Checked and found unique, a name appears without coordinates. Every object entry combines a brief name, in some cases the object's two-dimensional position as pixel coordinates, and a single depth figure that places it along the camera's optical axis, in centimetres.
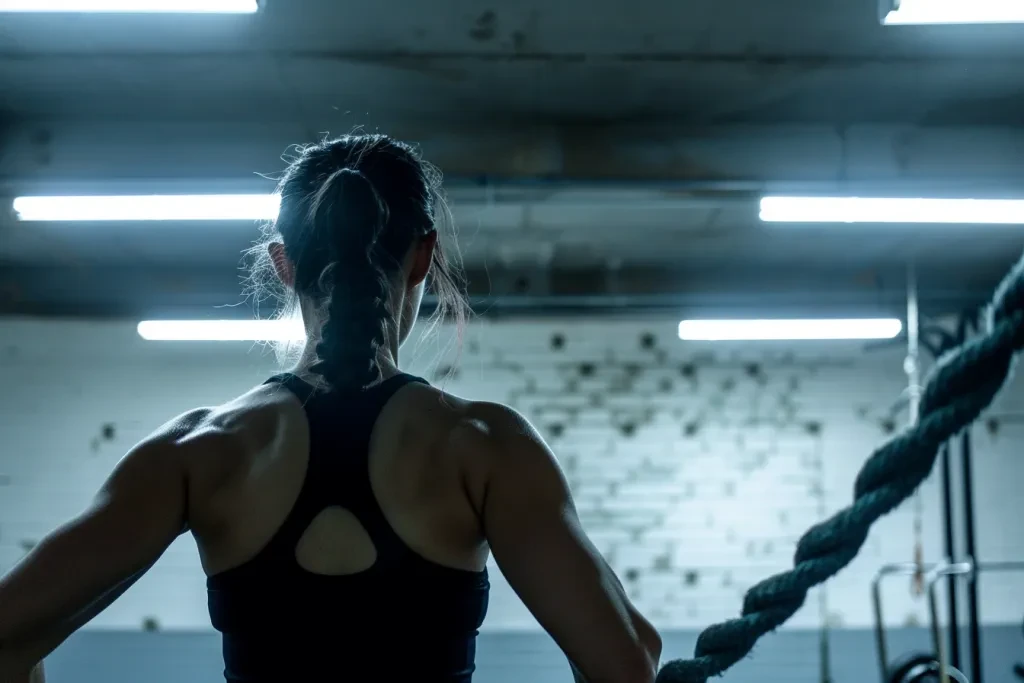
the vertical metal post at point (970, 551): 464
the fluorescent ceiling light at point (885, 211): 401
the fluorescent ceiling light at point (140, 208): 396
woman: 77
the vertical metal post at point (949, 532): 477
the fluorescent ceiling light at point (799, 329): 623
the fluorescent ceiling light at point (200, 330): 628
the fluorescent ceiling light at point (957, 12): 286
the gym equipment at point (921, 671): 447
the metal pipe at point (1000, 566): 500
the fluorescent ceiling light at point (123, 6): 269
